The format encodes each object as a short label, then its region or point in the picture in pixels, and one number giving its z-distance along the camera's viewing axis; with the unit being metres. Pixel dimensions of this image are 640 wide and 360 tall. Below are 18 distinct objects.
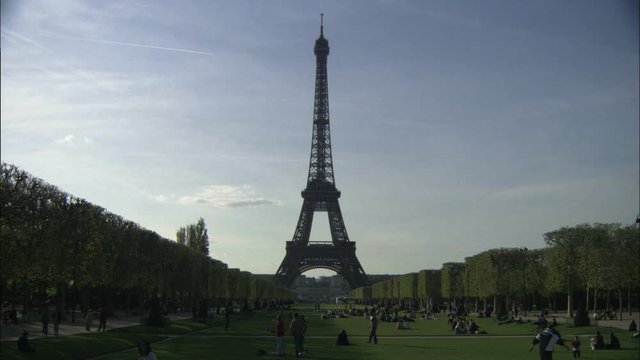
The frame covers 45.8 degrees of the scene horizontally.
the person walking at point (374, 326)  40.12
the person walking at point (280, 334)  31.52
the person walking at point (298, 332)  31.70
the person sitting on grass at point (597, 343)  33.84
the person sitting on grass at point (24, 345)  31.12
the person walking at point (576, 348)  29.72
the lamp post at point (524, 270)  87.15
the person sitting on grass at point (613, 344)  34.28
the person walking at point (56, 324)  41.89
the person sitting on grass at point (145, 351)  15.20
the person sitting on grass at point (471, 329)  49.35
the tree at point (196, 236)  128.62
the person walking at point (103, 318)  46.98
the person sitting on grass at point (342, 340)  39.59
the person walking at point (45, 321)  45.53
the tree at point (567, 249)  77.00
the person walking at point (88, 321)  47.78
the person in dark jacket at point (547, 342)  20.48
